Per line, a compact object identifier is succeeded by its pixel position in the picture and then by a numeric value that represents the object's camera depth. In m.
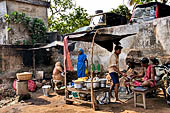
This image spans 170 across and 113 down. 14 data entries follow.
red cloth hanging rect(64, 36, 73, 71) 5.53
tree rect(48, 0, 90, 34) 19.09
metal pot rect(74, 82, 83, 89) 5.18
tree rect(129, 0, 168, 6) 12.19
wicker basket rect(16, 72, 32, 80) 6.48
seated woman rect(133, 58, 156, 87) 4.68
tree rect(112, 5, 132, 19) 17.02
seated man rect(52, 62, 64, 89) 7.57
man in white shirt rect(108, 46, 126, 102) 5.21
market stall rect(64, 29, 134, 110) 4.86
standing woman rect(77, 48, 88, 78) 6.75
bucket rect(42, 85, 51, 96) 7.11
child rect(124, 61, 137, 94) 6.00
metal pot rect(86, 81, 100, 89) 5.00
